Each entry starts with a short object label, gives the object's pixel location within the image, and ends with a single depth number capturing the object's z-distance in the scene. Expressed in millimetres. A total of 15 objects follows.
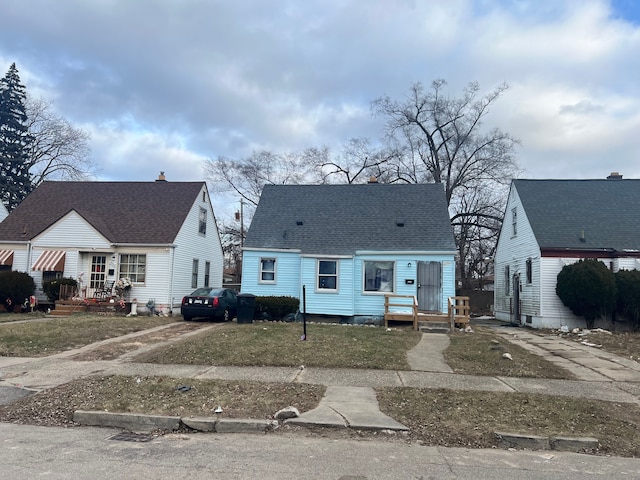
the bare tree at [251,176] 42562
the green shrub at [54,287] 20734
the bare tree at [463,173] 36156
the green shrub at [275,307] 18125
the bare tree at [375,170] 39875
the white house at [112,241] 21531
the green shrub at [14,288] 20500
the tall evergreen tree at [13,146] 39312
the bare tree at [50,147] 40375
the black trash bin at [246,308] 16609
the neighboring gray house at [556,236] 18922
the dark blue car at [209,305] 18125
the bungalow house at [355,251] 18922
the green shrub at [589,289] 17203
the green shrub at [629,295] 17109
